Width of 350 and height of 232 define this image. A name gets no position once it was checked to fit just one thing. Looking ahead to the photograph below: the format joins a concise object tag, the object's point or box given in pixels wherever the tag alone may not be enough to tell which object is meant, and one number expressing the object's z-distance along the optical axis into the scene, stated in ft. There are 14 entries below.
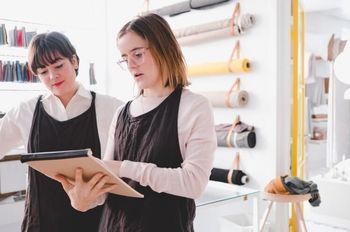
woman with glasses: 3.12
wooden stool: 7.36
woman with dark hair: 4.25
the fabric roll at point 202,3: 9.69
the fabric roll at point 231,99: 9.03
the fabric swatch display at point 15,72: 11.52
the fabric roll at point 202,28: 9.44
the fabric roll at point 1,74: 11.47
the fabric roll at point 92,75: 13.67
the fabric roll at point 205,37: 9.45
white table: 6.30
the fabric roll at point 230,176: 9.11
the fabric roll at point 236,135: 8.93
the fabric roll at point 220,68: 9.00
